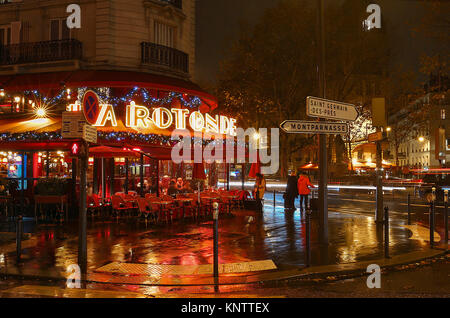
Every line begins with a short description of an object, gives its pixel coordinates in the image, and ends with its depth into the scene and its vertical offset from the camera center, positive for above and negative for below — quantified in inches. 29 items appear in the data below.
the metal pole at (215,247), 294.4 -56.8
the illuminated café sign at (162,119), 655.8 +89.3
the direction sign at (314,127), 356.8 +38.3
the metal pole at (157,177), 626.4 -11.1
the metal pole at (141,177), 610.8 -10.6
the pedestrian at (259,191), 728.3 -36.8
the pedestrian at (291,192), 735.7 -39.4
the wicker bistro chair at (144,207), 553.0 -49.8
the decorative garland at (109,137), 595.2 +50.2
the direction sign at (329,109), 361.7 +55.5
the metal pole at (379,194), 545.0 -32.0
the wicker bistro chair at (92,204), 594.5 -48.0
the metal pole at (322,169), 390.6 +0.7
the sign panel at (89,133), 328.5 +30.0
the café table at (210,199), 652.7 -45.7
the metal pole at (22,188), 617.6 -26.8
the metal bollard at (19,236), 352.5 -55.5
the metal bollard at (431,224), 398.0 -52.1
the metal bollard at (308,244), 324.2 -58.0
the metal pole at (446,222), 401.5 -51.8
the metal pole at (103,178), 741.3 -13.5
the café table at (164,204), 551.6 -47.8
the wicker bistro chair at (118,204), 582.9 -46.9
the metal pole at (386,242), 350.0 -61.6
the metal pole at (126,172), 748.0 -3.0
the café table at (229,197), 673.7 -43.8
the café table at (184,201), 586.8 -45.7
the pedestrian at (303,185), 693.9 -25.2
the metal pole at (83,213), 327.9 -33.7
